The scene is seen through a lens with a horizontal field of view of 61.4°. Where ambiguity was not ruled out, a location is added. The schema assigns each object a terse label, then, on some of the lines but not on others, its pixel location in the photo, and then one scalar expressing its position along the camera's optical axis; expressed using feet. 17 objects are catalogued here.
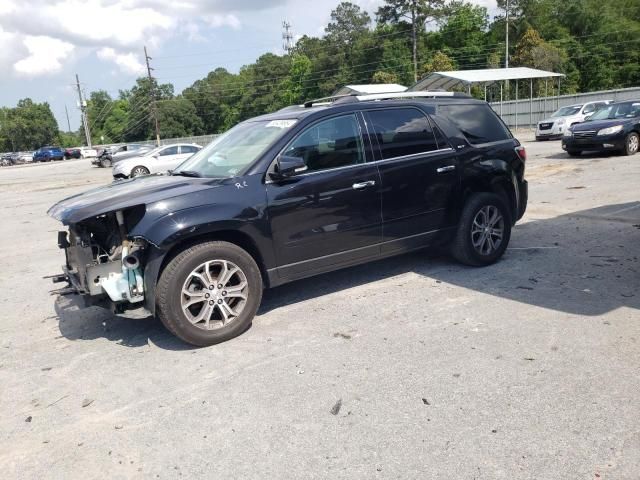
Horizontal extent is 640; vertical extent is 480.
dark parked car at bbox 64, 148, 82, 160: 231.09
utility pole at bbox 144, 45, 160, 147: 216.45
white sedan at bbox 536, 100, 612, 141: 77.15
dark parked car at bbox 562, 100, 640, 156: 49.19
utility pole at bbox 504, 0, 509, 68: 190.39
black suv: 13.82
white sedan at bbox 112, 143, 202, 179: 75.87
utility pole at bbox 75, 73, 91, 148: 258.86
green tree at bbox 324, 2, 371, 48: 282.15
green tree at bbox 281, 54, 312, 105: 288.71
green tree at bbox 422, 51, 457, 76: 200.85
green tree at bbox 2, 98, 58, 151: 359.25
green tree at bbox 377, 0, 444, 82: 227.73
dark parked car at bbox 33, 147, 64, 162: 227.20
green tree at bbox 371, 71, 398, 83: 206.39
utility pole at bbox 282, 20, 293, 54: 339.44
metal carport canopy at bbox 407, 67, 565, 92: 97.81
